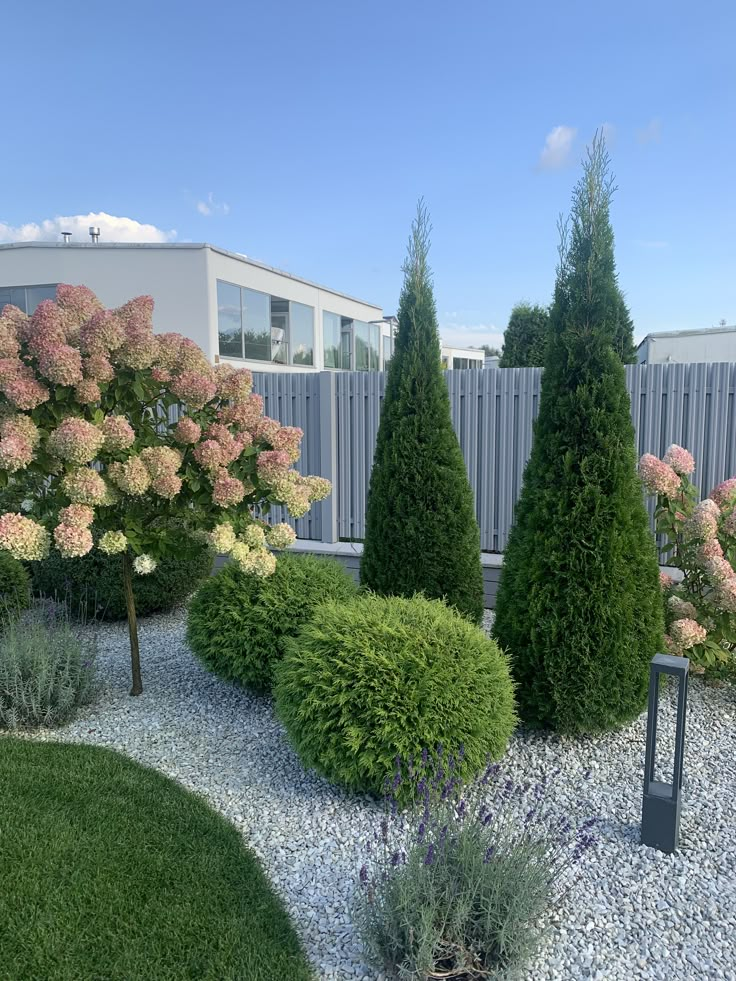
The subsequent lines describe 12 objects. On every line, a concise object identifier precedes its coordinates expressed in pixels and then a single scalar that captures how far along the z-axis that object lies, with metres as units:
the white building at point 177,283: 13.61
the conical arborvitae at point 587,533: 3.38
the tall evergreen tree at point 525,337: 14.31
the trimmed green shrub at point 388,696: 2.86
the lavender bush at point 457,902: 1.91
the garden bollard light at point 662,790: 2.60
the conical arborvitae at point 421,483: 4.41
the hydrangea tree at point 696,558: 3.96
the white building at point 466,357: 33.44
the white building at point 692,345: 12.33
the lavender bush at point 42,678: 3.83
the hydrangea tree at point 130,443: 3.44
